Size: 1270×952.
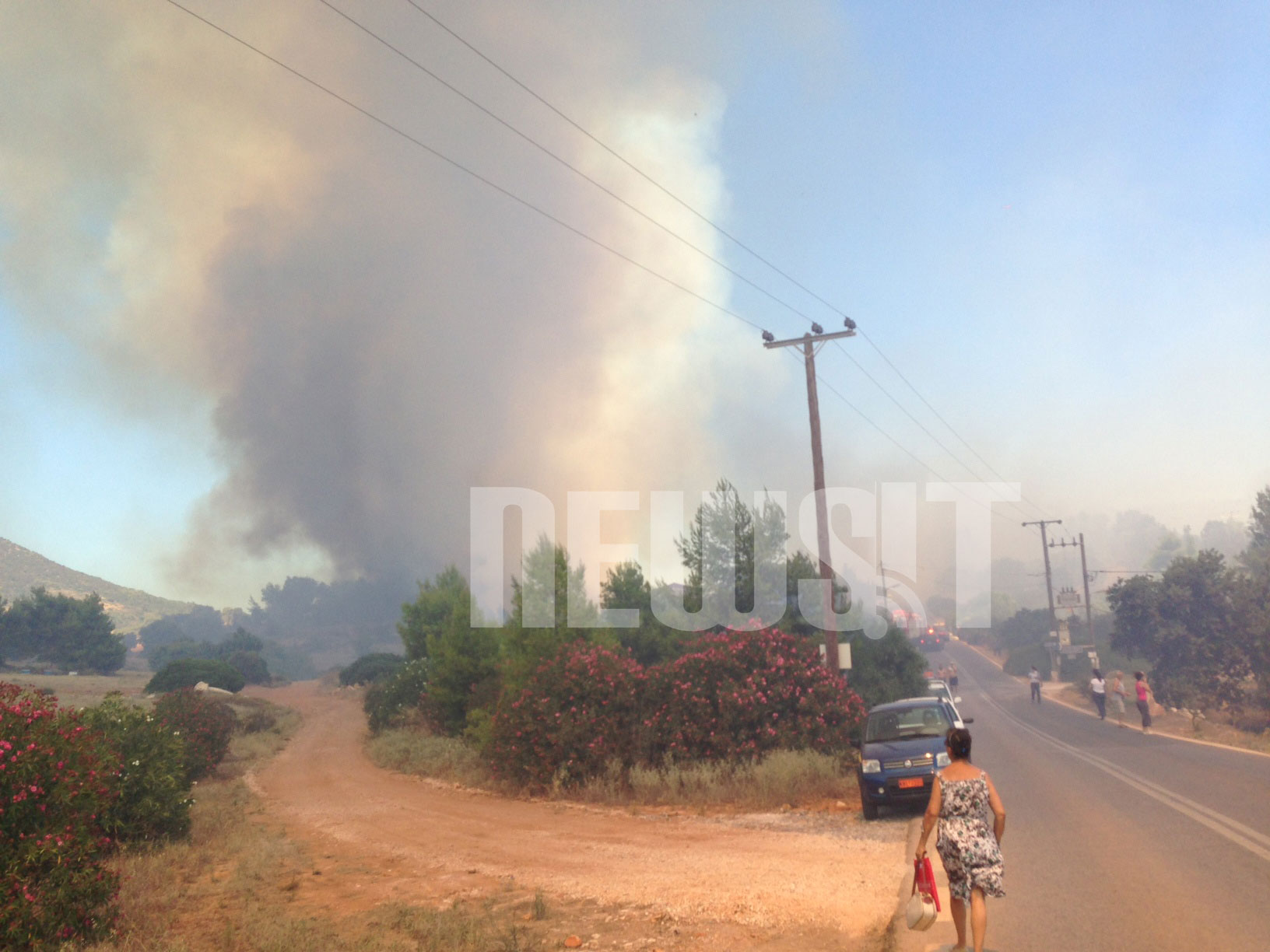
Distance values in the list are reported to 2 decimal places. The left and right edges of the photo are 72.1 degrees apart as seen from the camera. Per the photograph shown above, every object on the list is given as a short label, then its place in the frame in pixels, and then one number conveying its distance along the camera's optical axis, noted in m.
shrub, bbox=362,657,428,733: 37.19
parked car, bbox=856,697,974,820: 12.91
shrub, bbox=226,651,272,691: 78.44
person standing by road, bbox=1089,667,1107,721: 34.97
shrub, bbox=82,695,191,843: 13.06
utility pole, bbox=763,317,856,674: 20.91
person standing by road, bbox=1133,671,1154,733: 26.62
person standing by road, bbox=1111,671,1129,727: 31.46
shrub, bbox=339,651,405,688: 69.56
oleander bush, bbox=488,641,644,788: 18.72
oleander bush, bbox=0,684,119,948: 7.21
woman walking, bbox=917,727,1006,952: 6.06
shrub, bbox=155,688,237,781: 24.25
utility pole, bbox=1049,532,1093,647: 63.84
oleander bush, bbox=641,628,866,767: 17.95
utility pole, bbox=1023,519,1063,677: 73.81
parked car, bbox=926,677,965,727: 28.09
